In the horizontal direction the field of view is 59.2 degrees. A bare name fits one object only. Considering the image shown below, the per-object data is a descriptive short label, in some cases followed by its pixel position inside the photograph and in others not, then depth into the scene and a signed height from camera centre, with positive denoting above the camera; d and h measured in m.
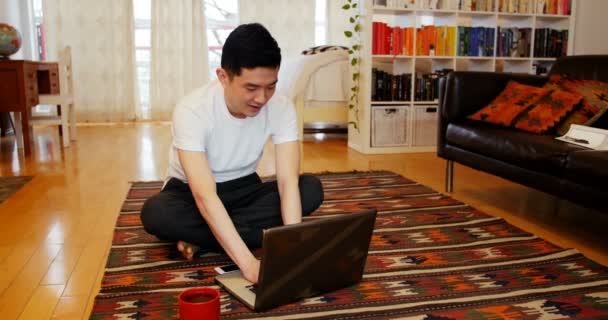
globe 3.68 +0.21
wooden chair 3.97 -0.22
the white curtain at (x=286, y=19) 5.70 +0.55
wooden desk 3.52 -0.12
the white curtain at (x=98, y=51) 5.38 +0.20
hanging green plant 3.89 +0.00
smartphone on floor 1.50 -0.56
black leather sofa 1.72 -0.29
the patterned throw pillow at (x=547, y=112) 2.18 -0.17
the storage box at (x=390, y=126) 3.84 -0.39
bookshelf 3.78 +0.15
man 1.25 -0.26
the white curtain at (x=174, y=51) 5.55 +0.21
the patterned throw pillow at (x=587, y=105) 2.18 -0.14
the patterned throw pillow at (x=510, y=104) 2.31 -0.15
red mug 1.06 -0.47
